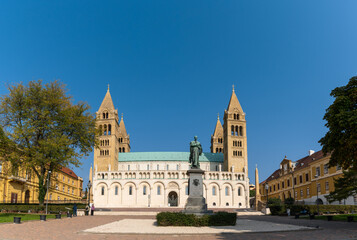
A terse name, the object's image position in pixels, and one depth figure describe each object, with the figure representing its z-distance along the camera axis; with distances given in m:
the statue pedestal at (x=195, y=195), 22.89
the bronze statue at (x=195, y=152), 24.71
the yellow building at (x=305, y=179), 55.02
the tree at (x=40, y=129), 35.18
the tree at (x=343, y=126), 18.97
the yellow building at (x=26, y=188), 47.78
